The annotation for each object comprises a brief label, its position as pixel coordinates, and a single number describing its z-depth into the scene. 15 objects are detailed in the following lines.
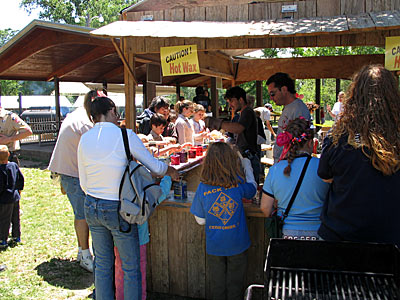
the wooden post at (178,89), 14.59
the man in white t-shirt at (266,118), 11.36
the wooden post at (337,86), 16.48
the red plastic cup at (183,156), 4.97
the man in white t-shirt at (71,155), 3.94
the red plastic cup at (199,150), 5.63
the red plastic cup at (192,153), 5.44
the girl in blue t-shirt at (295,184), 2.58
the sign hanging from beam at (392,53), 3.64
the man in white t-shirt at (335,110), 9.67
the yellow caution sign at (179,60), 4.18
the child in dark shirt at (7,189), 4.74
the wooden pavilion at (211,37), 3.56
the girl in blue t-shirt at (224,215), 3.02
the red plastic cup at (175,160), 4.77
